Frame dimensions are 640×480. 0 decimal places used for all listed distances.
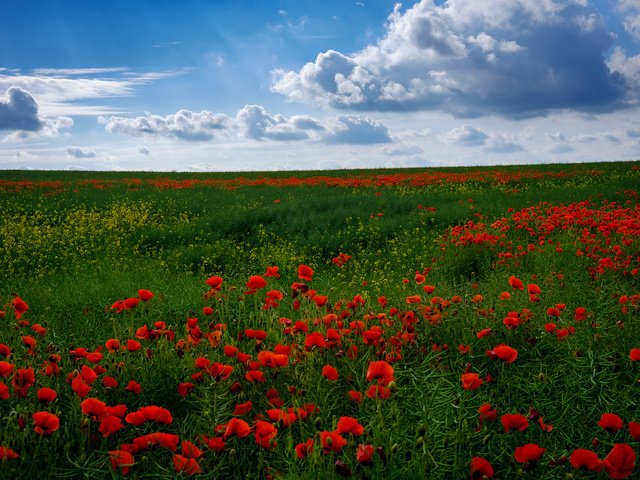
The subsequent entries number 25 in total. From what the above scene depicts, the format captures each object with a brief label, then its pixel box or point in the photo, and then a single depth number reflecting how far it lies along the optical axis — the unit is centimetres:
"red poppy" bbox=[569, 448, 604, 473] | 158
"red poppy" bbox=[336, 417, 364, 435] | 173
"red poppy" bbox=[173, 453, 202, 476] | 192
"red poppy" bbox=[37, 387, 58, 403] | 210
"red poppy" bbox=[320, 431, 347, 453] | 174
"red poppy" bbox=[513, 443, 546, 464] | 163
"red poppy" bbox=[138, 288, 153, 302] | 296
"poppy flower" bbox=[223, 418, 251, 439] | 191
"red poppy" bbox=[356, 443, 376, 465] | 160
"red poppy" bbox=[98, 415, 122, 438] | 203
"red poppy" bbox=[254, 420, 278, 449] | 185
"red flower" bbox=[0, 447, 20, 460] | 197
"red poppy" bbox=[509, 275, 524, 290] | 307
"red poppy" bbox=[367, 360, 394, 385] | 202
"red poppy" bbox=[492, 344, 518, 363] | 215
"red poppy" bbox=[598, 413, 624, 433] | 168
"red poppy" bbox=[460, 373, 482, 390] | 207
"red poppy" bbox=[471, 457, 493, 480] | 177
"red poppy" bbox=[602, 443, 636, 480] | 154
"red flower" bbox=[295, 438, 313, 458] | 182
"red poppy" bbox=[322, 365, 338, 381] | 228
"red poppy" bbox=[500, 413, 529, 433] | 179
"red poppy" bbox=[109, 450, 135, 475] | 196
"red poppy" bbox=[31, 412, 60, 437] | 196
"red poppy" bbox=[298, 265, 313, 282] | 312
